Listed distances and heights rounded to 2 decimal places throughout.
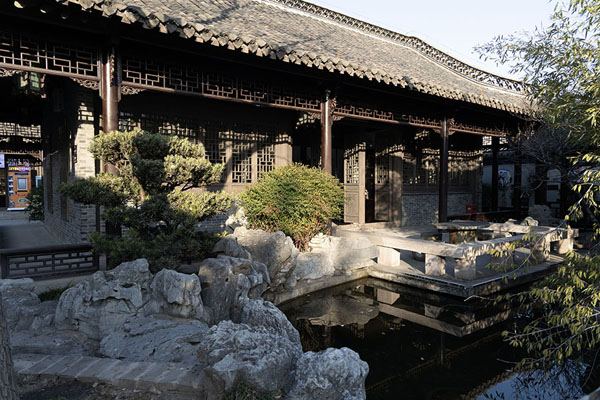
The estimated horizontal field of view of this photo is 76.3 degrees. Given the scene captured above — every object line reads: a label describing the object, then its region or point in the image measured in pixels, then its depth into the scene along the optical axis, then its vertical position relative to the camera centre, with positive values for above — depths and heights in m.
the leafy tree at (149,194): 4.21 -0.06
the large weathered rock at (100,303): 3.60 -1.10
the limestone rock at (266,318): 3.35 -1.19
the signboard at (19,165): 18.80 +1.22
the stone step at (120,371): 2.44 -1.26
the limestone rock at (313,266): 6.25 -1.32
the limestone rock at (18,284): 3.99 -1.00
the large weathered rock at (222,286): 4.32 -1.13
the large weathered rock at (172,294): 3.83 -1.07
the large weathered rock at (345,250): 6.87 -1.14
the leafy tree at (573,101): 2.86 +0.71
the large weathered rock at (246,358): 2.24 -1.05
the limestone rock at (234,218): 7.68 -0.62
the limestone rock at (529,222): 8.97 -0.86
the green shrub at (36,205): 11.55 -0.47
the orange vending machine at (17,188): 18.59 +0.08
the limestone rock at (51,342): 3.21 -1.33
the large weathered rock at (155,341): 3.08 -1.31
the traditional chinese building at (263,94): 5.02 +1.78
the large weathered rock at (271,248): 5.64 -0.91
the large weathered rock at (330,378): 2.30 -1.17
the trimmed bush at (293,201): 6.66 -0.25
